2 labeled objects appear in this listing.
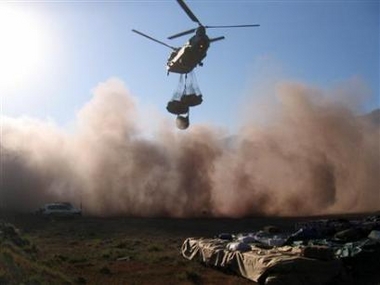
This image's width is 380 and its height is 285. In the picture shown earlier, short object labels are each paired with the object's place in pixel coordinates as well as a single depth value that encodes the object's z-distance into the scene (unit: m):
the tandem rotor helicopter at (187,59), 39.62
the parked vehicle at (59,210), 52.34
